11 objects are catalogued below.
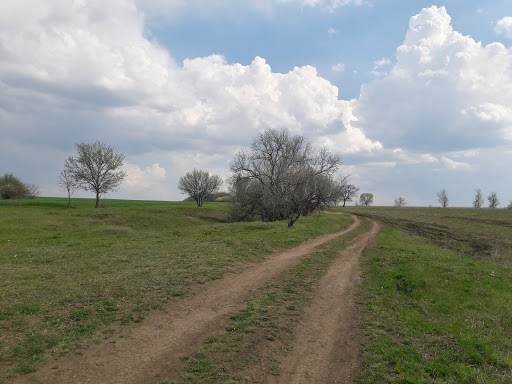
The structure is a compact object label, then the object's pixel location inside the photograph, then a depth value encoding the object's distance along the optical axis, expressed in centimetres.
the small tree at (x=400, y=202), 15461
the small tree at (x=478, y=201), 11846
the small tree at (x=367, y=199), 16388
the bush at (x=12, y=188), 5903
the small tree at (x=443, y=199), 12848
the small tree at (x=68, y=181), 5412
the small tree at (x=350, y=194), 10398
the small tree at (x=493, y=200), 11419
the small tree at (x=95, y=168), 5400
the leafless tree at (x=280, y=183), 3638
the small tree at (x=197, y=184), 8144
